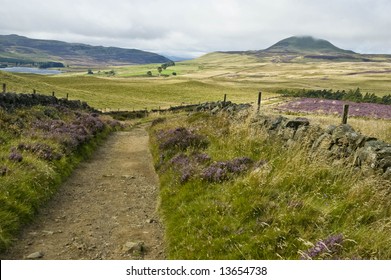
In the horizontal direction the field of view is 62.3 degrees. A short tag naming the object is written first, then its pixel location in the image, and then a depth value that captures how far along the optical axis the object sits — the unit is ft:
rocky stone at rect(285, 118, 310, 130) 41.16
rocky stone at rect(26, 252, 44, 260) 22.88
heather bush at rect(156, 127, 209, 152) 47.54
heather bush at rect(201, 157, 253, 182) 31.53
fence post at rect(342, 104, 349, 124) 49.73
